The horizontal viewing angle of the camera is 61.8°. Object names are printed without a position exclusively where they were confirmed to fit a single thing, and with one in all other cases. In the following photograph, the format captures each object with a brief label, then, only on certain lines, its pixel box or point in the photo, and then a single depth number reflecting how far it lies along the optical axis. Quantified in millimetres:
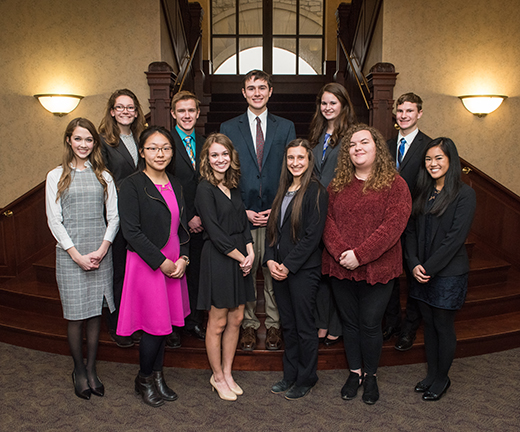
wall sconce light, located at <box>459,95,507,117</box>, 4504
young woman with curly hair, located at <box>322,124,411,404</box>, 2422
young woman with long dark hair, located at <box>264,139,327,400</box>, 2486
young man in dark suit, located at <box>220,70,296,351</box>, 2891
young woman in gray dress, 2516
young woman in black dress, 2490
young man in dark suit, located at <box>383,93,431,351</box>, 2885
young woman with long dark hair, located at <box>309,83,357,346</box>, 2857
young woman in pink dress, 2410
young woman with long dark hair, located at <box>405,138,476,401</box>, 2486
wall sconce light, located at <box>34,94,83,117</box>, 4523
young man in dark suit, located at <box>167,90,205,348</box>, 2902
